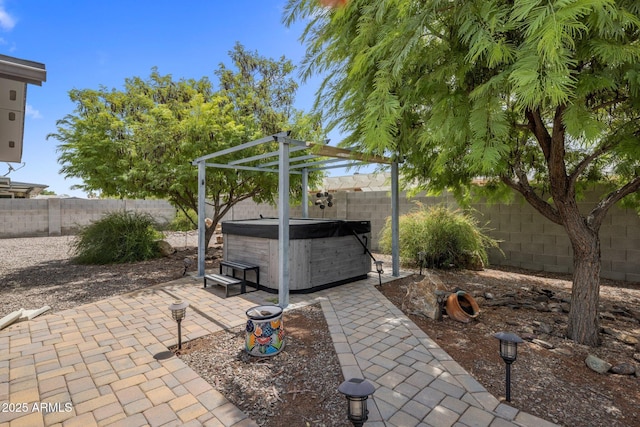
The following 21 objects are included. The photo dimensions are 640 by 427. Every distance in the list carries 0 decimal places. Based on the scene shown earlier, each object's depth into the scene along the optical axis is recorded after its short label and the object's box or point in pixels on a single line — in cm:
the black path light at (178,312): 301
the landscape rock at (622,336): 316
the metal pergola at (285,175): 427
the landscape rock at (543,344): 302
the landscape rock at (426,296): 384
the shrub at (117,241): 753
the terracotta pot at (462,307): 375
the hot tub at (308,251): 496
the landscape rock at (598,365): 257
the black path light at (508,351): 220
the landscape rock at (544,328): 340
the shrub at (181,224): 1504
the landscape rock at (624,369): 254
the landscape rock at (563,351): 288
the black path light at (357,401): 159
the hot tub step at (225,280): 480
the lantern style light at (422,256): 573
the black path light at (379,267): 537
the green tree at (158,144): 688
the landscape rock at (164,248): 836
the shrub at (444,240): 666
